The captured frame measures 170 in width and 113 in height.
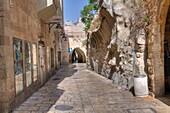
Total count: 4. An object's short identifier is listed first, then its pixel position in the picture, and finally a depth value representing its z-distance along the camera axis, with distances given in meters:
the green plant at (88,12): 21.04
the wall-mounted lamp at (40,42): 8.68
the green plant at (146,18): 6.05
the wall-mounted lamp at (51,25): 11.54
